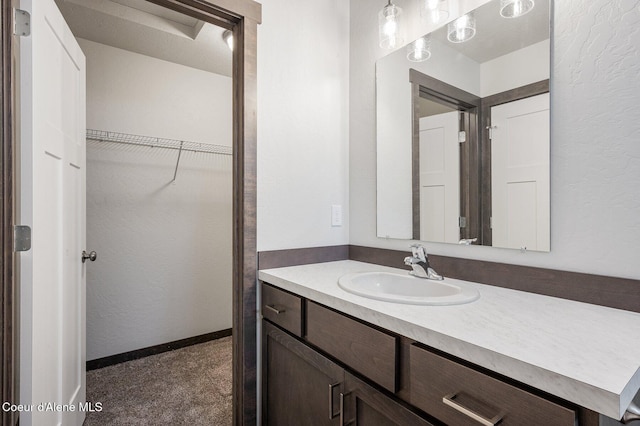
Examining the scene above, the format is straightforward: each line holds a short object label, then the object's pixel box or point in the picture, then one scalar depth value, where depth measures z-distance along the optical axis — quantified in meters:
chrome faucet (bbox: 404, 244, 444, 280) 1.28
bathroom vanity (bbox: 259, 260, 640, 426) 0.57
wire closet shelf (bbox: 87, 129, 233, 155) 2.28
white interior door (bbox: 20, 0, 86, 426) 1.08
